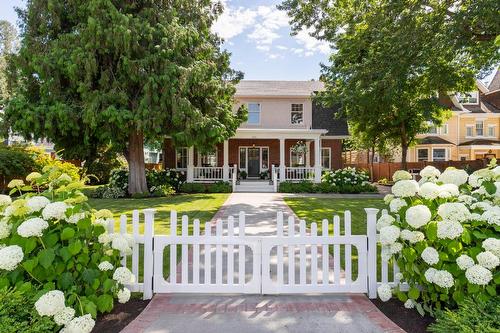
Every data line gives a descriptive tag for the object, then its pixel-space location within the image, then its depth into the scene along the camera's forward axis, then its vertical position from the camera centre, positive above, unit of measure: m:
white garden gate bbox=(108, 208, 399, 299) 3.93 -1.13
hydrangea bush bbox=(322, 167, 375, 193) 17.70 -1.03
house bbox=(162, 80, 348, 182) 22.19 +1.30
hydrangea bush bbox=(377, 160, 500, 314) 3.03 -0.74
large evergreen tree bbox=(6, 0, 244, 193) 13.19 +3.54
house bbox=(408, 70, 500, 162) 30.00 +2.40
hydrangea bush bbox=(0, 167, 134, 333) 2.80 -0.80
